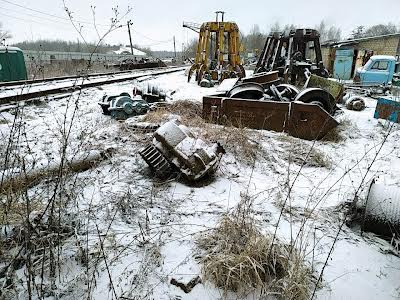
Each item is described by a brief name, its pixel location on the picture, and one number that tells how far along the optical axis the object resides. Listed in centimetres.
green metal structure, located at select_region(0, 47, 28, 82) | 1189
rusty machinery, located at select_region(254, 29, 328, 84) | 1049
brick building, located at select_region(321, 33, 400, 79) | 2108
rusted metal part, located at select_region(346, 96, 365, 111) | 870
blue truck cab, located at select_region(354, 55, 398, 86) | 1493
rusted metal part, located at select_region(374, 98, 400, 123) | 700
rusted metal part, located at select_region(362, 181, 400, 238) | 252
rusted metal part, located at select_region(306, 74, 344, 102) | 785
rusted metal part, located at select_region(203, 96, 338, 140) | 534
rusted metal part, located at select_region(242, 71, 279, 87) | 749
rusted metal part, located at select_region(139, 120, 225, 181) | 309
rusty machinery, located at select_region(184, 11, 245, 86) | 1466
